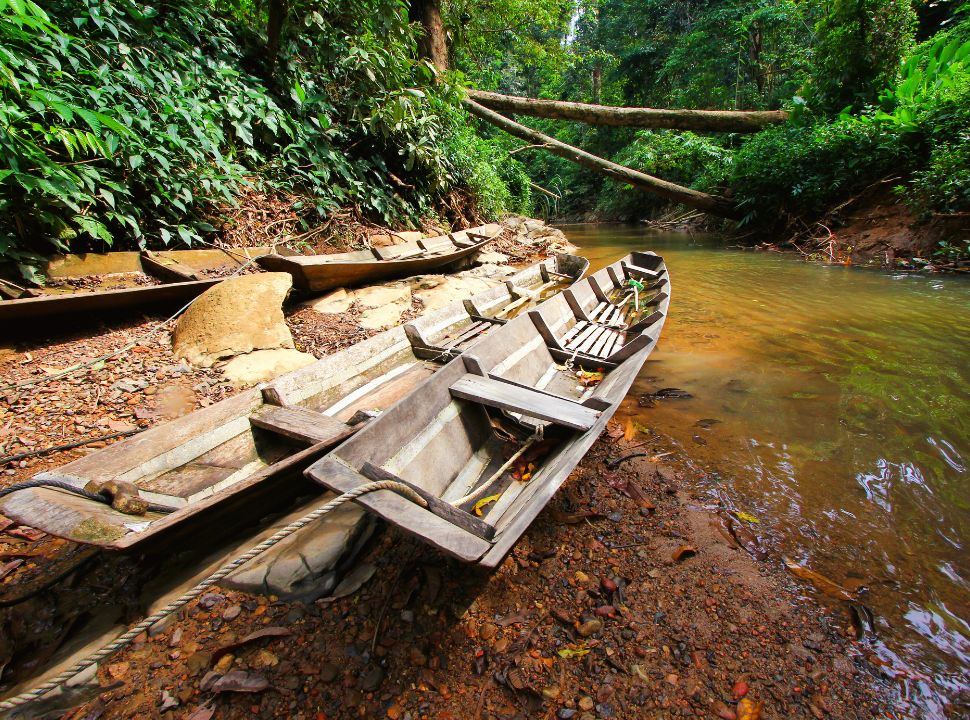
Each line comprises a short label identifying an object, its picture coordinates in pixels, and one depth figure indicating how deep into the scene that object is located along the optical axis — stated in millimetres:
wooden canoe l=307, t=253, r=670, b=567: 1477
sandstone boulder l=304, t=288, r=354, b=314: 4684
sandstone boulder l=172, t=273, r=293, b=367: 3398
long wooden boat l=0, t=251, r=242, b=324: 2941
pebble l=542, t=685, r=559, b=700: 1351
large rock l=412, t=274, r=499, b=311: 5516
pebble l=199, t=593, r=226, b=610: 1682
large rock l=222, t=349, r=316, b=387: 3244
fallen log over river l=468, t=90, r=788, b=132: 10703
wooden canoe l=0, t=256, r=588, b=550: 1446
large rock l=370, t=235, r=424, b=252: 6461
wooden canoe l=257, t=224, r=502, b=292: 4391
